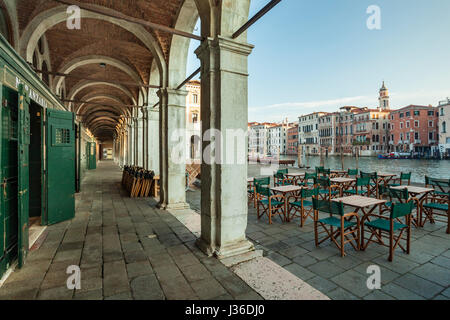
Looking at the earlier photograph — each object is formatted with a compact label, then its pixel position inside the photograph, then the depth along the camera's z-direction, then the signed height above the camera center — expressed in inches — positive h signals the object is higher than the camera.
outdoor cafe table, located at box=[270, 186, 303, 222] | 197.8 -29.9
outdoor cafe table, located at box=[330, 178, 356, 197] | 250.2 -27.9
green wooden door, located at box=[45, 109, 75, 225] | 176.9 -6.3
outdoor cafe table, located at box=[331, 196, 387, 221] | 143.7 -31.0
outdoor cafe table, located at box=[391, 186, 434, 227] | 174.8 -30.0
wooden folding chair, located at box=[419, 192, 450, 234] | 166.4 -45.9
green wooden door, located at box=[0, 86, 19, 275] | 97.7 -9.2
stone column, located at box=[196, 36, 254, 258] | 125.6 +4.7
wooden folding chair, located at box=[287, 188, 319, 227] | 180.4 -37.5
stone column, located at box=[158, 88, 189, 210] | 228.5 +10.9
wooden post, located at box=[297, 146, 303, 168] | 745.0 -3.2
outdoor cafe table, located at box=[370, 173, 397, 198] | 265.0 -24.0
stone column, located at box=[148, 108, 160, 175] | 360.5 +30.4
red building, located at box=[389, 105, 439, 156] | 1744.6 +217.7
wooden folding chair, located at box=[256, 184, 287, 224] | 191.3 -40.7
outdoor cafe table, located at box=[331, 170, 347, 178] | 339.1 -26.0
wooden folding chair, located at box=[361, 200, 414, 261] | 122.1 -41.3
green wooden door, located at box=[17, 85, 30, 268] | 108.0 -8.3
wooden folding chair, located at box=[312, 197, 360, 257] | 130.1 -41.4
